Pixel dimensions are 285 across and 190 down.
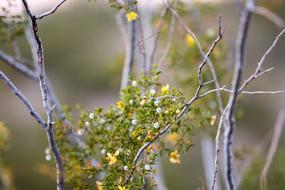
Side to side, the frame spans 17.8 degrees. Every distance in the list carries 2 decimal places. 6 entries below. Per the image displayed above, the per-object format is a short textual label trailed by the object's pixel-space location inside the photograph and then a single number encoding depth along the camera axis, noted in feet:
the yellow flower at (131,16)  12.77
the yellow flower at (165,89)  11.98
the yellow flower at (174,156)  12.54
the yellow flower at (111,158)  11.59
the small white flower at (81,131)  13.94
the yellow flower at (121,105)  12.94
